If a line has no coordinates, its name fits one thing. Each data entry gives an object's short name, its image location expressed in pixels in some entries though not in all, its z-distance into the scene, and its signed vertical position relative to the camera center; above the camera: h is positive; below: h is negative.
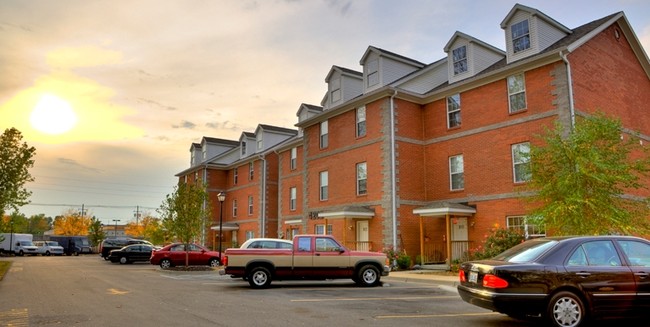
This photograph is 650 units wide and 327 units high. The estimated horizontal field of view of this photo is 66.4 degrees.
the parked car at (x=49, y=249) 52.34 -1.15
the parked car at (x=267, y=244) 16.30 -0.24
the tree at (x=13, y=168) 26.67 +3.76
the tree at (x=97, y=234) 65.70 +0.48
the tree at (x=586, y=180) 15.09 +1.68
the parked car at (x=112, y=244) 39.75 -0.56
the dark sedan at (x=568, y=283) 7.92 -0.77
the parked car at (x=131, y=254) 34.84 -1.15
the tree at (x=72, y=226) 83.94 +2.06
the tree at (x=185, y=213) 27.78 +1.39
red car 27.86 -1.09
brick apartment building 20.94 +5.29
